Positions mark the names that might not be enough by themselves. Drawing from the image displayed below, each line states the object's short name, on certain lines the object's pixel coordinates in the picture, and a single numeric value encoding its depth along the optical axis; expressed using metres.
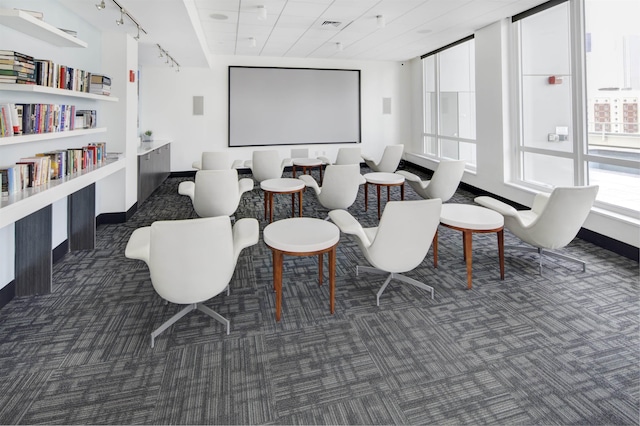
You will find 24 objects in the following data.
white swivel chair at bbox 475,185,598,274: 3.02
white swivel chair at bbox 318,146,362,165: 6.95
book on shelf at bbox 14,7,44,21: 2.77
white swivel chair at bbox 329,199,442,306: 2.62
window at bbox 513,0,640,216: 4.10
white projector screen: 9.24
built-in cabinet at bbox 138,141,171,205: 5.93
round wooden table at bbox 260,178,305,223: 4.69
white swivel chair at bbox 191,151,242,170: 6.43
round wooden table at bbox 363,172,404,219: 5.15
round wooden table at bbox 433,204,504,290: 3.03
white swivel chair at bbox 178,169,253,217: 4.28
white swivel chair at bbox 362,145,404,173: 7.13
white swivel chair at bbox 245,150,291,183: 6.36
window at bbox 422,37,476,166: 7.65
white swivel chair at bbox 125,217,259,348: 2.16
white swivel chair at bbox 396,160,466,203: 5.01
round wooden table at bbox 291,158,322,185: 7.10
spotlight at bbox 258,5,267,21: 5.20
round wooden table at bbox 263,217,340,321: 2.55
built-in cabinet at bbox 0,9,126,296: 2.55
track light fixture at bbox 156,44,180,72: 6.68
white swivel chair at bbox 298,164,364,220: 4.60
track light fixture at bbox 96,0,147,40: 3.67
